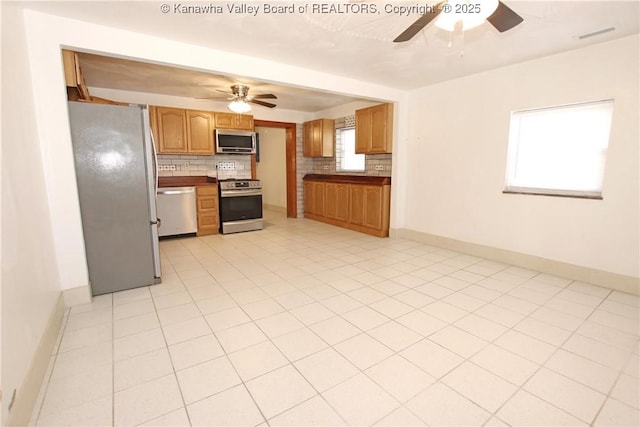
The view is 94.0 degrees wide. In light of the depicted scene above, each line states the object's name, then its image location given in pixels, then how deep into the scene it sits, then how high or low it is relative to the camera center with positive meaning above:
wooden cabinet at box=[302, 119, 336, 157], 6.19 +0.69
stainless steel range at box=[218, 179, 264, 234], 5.23 -0.62
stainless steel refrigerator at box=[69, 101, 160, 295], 2.64 -0.19
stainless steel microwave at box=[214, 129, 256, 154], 5.37 +0.54
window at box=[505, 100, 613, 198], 2.98 +0.22
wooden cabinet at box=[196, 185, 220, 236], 5.11 -0.66
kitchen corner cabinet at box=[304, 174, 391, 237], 5.01 -0.58
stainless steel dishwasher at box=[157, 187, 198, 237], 4.80 -0.65
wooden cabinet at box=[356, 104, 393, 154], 4.83 +0.69
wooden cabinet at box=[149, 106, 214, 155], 4.87 +0.68
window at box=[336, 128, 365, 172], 6.06 +0.35
